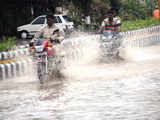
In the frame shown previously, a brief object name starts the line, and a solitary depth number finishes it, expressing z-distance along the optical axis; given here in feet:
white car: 107.24
